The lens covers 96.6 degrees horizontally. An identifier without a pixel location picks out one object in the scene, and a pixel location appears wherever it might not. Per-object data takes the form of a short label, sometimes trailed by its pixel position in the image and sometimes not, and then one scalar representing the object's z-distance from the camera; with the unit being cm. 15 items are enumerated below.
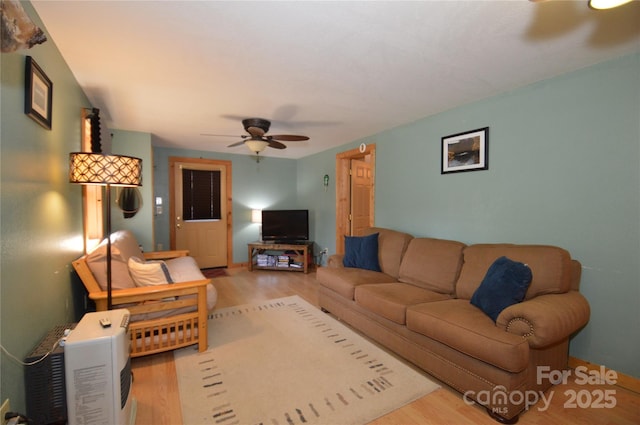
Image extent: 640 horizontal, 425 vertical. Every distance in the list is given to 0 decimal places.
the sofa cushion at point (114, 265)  217
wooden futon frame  214
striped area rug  177
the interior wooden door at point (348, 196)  495
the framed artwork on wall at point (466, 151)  281
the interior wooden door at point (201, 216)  535
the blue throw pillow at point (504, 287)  192
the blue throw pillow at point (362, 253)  343
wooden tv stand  534
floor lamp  188
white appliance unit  134
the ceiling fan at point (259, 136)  337
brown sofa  169
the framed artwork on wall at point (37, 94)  138
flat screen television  560
